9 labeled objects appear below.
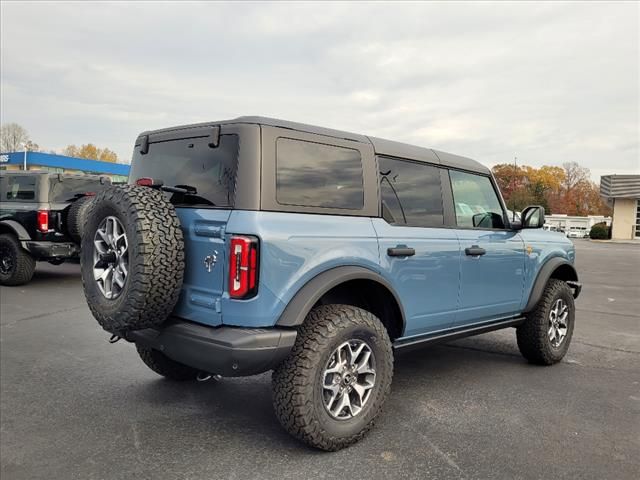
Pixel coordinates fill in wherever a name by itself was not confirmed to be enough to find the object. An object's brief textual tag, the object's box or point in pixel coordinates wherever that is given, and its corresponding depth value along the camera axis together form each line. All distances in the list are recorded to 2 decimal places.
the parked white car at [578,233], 52.09
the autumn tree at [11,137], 84.17
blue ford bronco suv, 2.85
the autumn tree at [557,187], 85.12
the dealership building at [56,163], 40.53
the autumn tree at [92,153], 92.38
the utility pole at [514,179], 85.36
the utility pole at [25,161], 37.55
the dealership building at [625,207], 39.56
